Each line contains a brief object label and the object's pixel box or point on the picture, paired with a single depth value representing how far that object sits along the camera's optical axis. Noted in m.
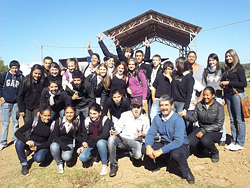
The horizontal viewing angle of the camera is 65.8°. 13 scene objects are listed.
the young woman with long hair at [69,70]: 4.46
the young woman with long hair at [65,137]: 3.52
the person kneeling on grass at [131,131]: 3.54
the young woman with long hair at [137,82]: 4.36
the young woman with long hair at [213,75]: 4.12
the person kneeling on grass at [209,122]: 3.63
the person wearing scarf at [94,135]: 3.44
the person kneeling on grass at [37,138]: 3.50
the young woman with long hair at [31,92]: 4.09
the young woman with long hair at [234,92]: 3.84
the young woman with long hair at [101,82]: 4.27
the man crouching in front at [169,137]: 3.05
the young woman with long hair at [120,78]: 4.27
